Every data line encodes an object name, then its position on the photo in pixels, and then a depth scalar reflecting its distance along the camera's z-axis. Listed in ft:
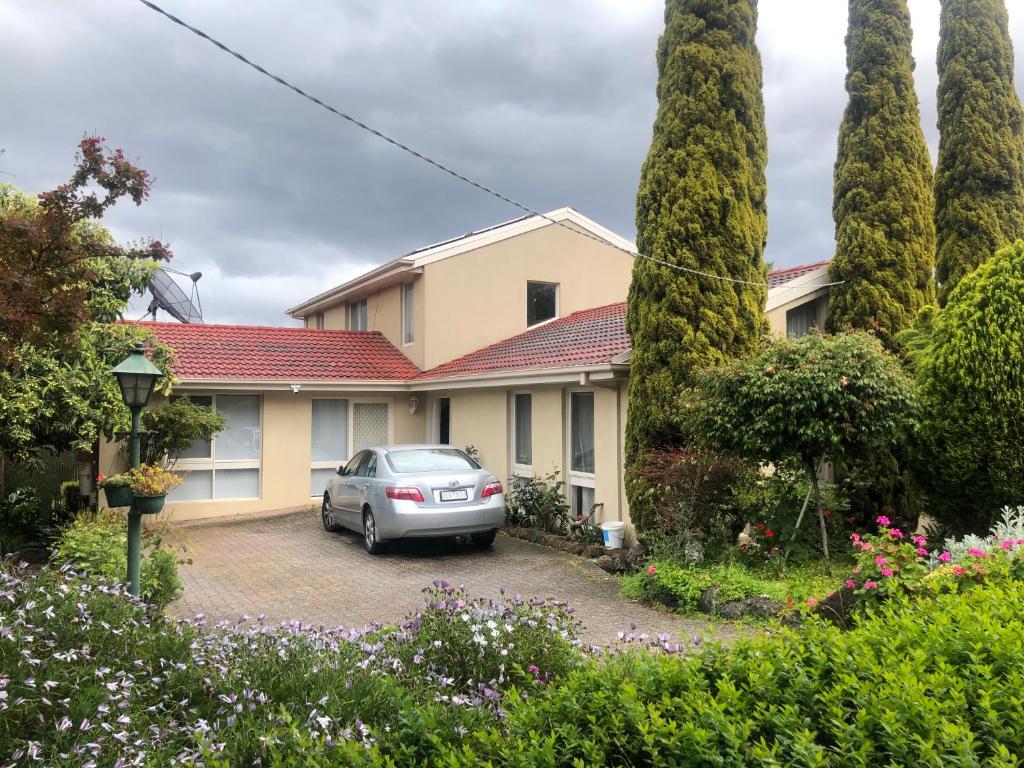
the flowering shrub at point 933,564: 15.30
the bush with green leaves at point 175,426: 41.96
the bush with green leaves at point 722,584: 23.20
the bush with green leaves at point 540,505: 39.04
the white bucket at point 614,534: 33.71
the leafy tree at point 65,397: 30.45
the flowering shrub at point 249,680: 9.59
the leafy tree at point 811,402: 24.91
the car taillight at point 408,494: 33.17
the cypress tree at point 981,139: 43.83
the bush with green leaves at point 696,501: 28.32
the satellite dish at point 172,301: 63.62
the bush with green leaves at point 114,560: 22.93
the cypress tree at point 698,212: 32.12
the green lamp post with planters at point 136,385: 21.65
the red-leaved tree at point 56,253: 17.02
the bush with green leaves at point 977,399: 23.21
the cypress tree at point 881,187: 37.78
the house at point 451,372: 39.78
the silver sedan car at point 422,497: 33.17
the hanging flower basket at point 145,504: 21.27
